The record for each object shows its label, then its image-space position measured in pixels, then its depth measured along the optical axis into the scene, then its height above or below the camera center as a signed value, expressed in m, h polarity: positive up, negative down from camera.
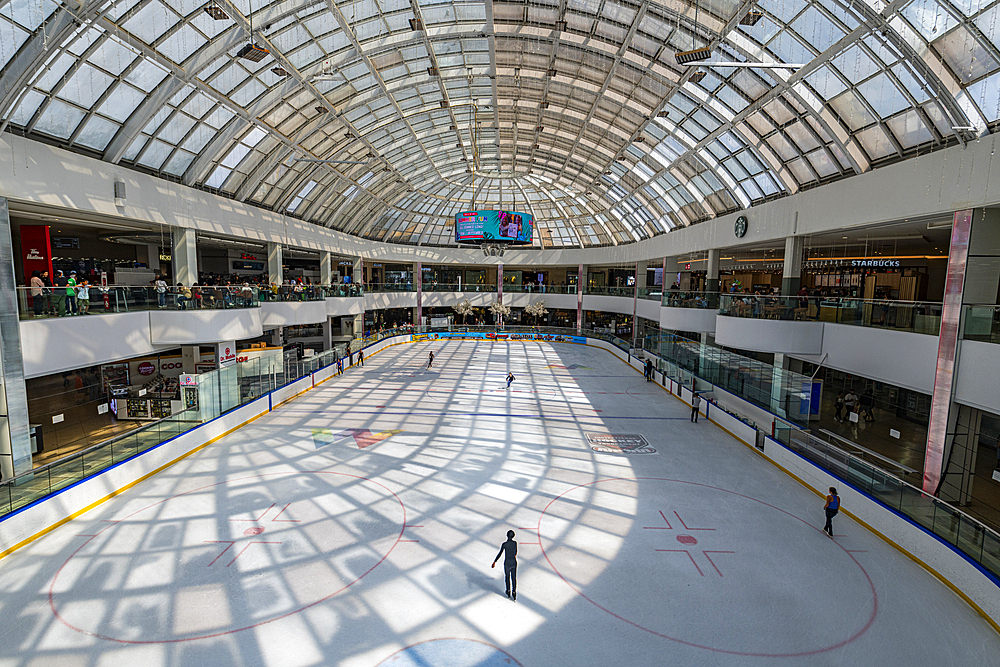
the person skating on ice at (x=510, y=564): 7.73 -4.64
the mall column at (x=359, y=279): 38.34 +0.65
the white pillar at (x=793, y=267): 18.22 +1.15
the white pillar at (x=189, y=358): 21.31 -3.56
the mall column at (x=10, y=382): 11.43 -2.64
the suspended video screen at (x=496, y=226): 30.77 +4.26
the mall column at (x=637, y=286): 38.88 +0.53
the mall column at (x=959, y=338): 10.90 -0.97
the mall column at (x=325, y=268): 35.53 +1.34
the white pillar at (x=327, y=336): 34.84 -3.91
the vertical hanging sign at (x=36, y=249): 15.45 +1.02
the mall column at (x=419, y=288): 48.56 -0.07
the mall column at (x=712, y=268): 26.25 +1.49
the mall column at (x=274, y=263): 27.33 +1.26
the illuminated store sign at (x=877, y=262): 20.17 +1.57
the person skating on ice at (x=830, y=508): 9.96 -4.62
